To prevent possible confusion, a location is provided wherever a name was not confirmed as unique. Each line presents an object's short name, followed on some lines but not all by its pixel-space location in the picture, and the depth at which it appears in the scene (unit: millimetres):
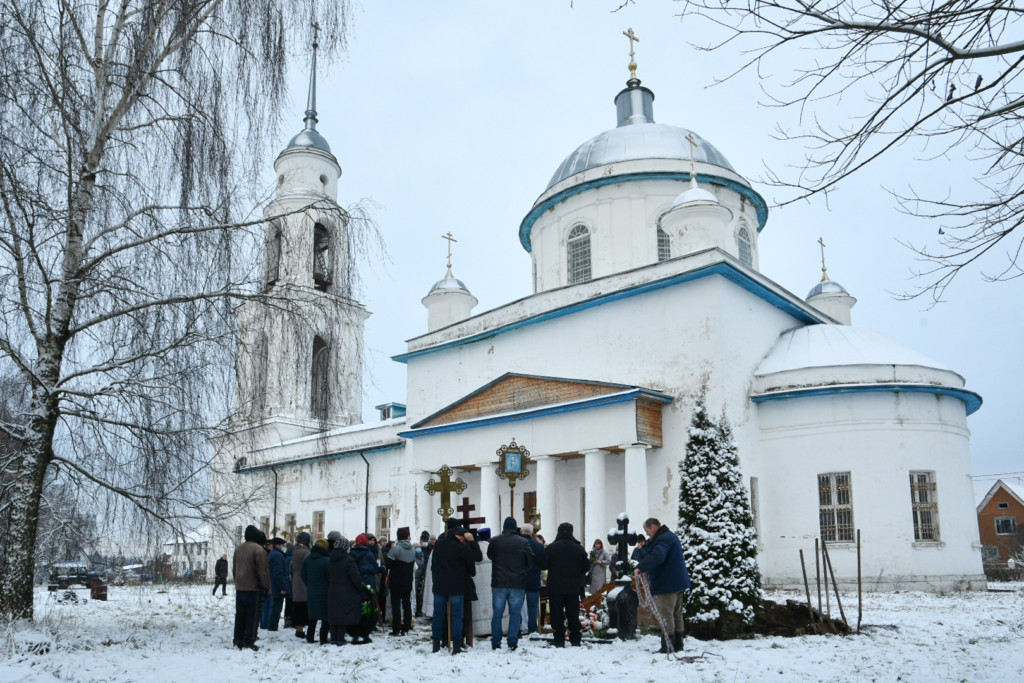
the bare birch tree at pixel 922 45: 5445
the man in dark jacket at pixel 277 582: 12758
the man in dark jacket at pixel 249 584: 10305
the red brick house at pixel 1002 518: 47188
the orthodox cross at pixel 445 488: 13586
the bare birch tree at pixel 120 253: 9555
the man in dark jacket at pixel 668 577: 9453
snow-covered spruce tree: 10812
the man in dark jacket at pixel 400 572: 11711
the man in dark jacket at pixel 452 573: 10156
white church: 18953
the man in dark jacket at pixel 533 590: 11341
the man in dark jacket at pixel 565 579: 10172
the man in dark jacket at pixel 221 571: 23016
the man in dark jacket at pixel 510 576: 10148
